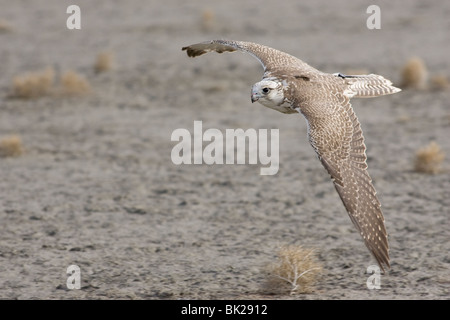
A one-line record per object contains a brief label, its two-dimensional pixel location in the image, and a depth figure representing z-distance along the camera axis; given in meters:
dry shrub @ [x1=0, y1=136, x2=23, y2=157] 12.35
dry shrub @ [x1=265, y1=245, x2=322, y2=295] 7.59
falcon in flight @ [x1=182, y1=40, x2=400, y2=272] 6.96
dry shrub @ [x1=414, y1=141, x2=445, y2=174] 11.36
